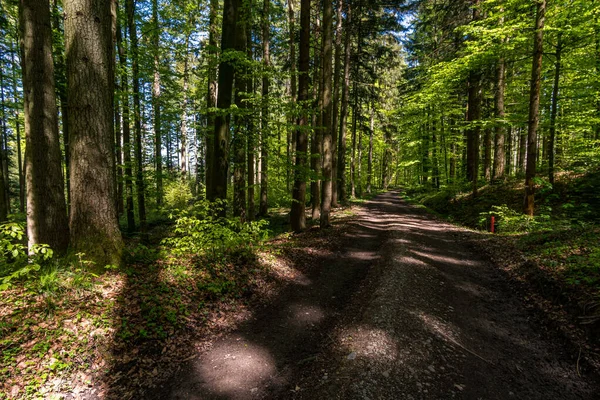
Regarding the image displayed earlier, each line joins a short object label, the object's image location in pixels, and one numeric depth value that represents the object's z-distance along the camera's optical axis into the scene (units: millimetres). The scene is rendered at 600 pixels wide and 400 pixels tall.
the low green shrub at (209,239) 6738
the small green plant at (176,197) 19188
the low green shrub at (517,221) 9716
